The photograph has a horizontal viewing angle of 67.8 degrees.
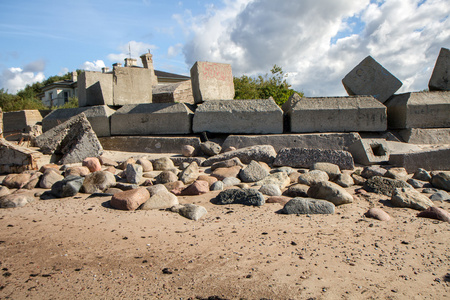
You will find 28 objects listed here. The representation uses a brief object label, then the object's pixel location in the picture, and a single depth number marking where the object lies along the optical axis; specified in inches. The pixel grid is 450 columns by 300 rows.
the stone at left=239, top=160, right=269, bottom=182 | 161.0
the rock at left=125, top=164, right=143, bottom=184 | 158.1
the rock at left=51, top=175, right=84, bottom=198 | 141.2
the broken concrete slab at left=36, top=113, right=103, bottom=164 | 212.4
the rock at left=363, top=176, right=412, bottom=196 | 144.9
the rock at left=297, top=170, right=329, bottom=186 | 151.3
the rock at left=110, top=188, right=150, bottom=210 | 123.2
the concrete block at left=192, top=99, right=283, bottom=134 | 231.3
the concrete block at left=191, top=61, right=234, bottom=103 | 242.4
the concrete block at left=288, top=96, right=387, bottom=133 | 227.3
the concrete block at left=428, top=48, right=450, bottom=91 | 241.9
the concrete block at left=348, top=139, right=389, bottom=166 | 200.4
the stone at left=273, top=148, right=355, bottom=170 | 187.6
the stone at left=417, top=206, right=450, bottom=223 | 114.0
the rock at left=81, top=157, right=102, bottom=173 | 184.5
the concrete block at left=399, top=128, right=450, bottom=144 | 226.5
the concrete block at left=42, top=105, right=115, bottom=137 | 254.2
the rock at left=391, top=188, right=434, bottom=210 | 126.3
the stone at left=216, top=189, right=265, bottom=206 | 128.0
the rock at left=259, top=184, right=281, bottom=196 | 138.9
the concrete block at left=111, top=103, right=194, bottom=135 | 240.7
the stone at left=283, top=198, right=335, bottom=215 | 117.3
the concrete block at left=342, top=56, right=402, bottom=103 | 244.8
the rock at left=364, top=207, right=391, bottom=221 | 114.7
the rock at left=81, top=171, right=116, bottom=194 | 146.9
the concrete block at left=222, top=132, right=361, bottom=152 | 219.1
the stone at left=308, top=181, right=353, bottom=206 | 127.6
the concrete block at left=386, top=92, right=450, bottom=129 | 228.5
